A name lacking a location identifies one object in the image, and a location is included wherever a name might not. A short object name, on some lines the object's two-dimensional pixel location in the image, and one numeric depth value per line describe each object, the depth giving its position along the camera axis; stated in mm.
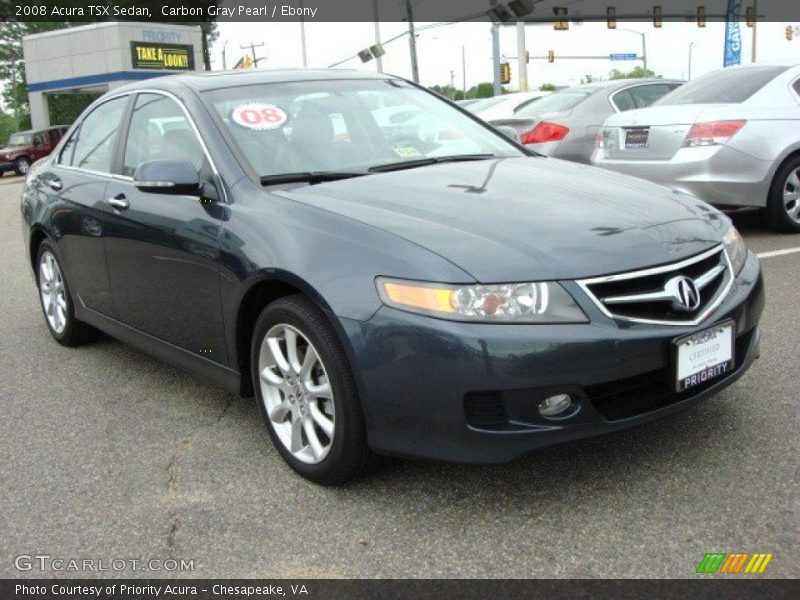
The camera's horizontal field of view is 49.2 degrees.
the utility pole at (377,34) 41581
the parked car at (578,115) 9242
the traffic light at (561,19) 30406
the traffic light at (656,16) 32750
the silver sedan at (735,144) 6941
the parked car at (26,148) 33088
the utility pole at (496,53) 30125
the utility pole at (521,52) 28875
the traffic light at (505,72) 34781
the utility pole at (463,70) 96562
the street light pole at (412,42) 38250
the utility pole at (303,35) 44969
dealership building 43125
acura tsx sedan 2697
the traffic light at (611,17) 31844
